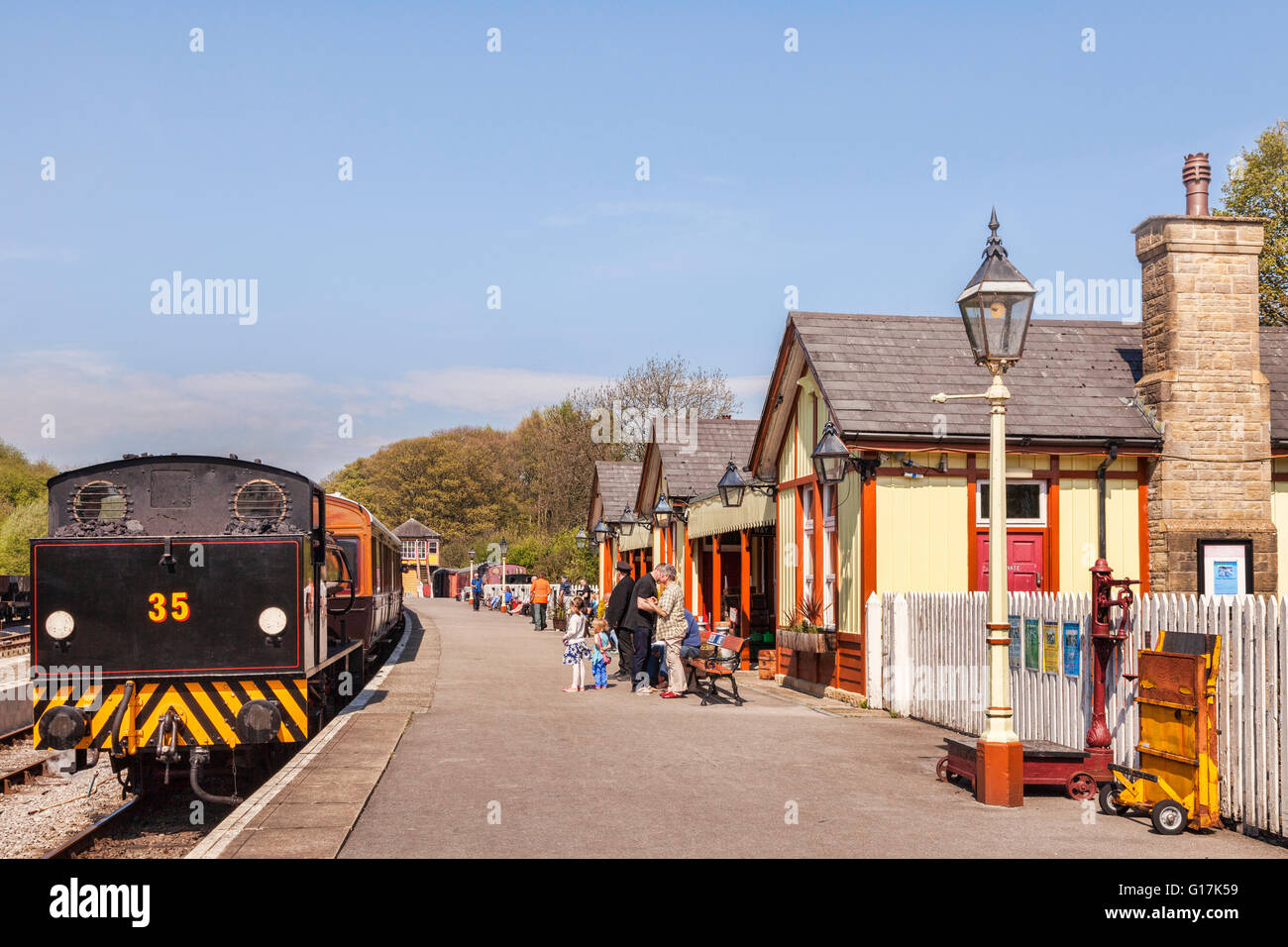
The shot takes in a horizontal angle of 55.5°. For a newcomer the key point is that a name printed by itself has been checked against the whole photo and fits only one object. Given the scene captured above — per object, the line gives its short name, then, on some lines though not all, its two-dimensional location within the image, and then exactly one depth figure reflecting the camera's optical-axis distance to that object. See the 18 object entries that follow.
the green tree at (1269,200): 33.78
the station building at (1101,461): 15.53
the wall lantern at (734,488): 20.09
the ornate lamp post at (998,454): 8.78
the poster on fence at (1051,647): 10.74
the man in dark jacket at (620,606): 18.50
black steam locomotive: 10.45
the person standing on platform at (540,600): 38.75
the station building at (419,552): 99.01
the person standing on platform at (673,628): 16.44
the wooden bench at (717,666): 15.84
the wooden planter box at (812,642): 16.30
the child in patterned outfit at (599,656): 18.28
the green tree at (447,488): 101.88
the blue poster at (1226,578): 15.59
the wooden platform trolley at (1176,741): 7.82
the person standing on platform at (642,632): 17.48
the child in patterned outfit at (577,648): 17.55
